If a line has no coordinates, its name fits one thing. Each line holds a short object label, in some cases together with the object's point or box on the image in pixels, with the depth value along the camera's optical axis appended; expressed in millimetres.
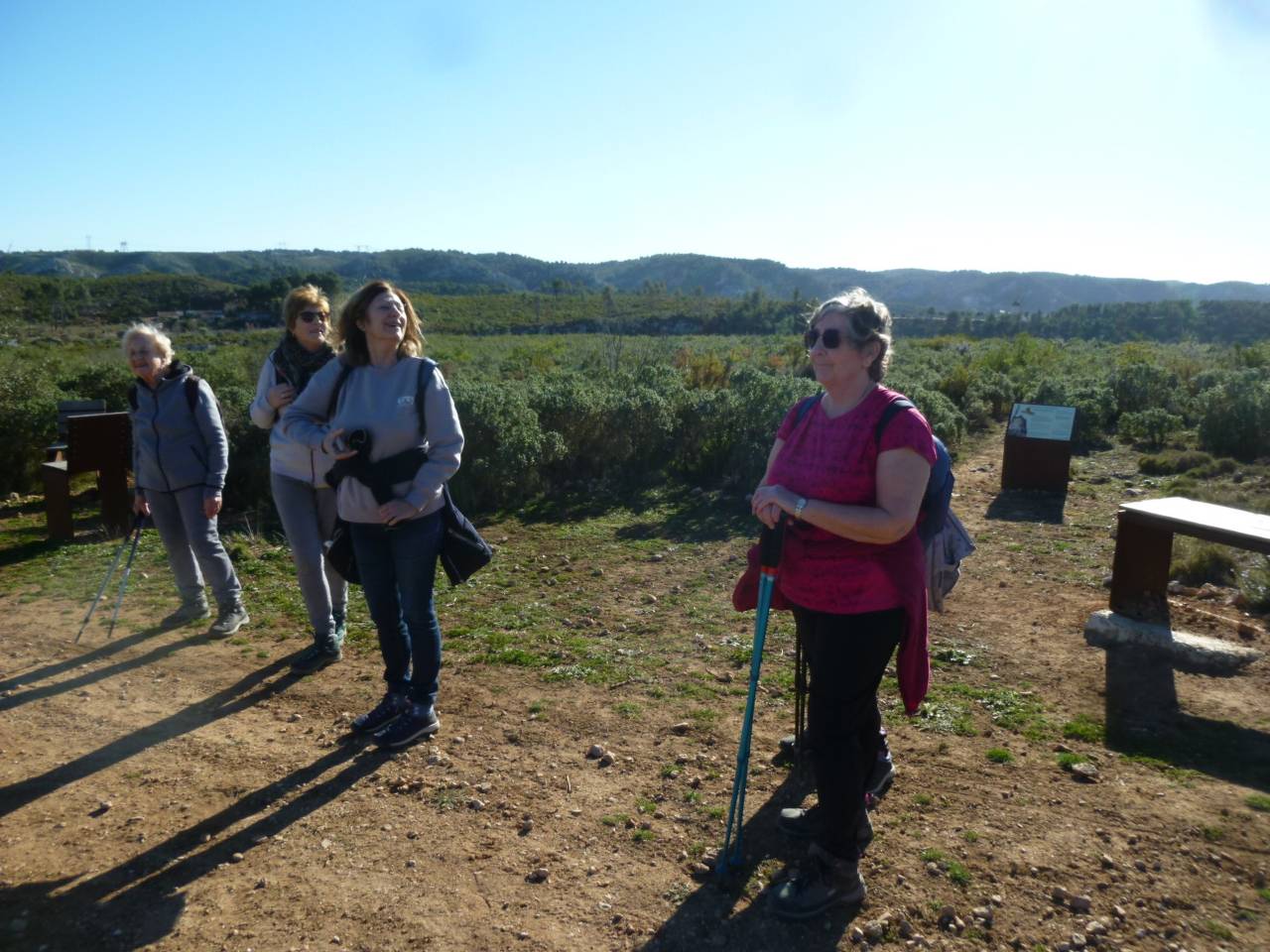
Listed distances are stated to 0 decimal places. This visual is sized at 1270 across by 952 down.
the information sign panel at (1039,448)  9258
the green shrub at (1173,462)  10891
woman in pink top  2500
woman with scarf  4273
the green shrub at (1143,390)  15109
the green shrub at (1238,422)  11422
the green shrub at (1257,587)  5508
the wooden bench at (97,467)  7199
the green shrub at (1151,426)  12844
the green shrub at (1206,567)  6223
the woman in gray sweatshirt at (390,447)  3479
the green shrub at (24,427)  9273
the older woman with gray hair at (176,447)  4824
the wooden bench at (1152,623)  4258
